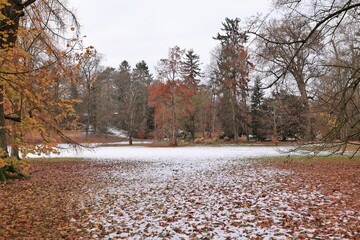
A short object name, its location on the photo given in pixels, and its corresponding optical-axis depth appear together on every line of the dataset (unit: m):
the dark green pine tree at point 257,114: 39.52
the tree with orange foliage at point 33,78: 4.88
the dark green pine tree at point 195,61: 55.72
